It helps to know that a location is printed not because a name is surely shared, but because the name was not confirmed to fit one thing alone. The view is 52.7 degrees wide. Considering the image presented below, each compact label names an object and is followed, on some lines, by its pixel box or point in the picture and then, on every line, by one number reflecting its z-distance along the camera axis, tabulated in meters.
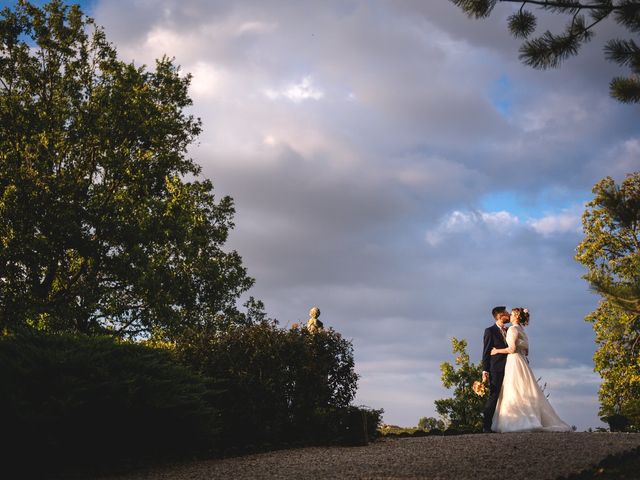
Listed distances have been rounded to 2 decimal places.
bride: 12.77
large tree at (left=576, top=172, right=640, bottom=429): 23.34
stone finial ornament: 14.15
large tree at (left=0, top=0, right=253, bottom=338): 21.14
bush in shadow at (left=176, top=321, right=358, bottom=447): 12.75
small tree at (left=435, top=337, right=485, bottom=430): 18.55
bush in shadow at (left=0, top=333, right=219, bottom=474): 9.66
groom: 13.47
